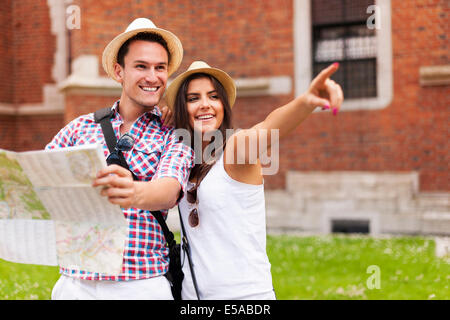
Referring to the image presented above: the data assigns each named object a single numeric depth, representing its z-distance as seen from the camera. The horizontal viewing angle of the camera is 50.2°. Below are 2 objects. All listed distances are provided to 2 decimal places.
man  1.84
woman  2.11
